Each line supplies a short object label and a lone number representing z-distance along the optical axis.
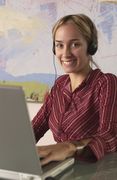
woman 1.55
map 2.47
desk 1.22
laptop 0.99
